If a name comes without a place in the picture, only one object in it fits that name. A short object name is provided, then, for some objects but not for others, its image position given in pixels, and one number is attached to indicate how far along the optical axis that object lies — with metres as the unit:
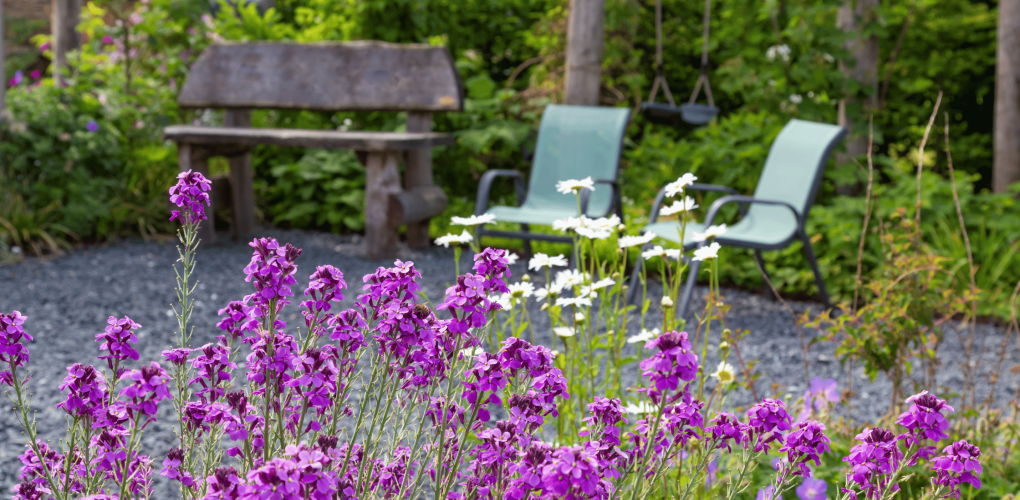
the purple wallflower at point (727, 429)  1.11
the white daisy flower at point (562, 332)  1.80
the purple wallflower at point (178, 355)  1.03
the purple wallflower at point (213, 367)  1.05
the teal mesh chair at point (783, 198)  3.71
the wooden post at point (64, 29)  6.36
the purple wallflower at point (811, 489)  1.47
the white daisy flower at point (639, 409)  1.42
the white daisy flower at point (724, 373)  1.79
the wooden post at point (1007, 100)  4.55
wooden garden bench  4.82
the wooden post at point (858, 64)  4.71
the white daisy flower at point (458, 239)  1.97
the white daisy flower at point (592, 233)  1.92
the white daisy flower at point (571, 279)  1.93
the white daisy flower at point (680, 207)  1.58
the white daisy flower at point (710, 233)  1.89
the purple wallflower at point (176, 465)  1.01
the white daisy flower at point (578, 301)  1.79
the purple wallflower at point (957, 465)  1.01
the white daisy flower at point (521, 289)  1.80
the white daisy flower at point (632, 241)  1.93
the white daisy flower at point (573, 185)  2.02
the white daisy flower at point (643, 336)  1.76
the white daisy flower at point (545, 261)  1.88
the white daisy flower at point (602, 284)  1.77
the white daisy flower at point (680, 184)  1.54
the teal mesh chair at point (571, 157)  4.58
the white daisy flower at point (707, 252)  1.65
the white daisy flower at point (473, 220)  2.06
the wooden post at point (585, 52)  4.94
